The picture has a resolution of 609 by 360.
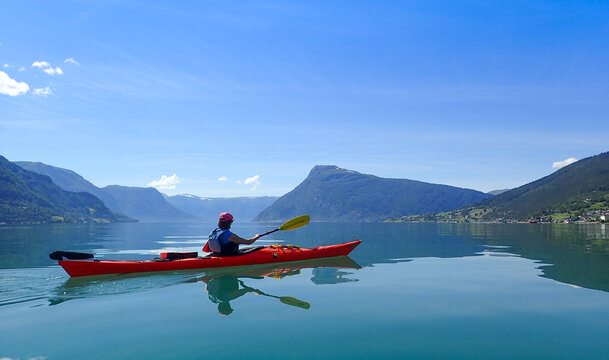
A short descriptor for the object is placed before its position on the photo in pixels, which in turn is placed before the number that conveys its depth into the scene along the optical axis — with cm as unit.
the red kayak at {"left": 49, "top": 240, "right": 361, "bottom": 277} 1653
